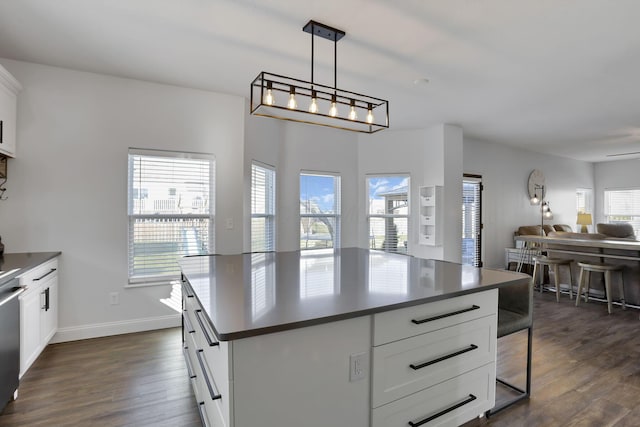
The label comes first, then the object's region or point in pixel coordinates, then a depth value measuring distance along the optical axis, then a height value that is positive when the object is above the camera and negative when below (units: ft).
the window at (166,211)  12.00 +0.22
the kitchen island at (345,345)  4.01 -1.80
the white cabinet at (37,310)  8.00 -2.49
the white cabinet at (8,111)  9.31 +3.07
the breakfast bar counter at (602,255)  14.75 -1.80
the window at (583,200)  29.81 +1.49
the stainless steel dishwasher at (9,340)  6.56 -2.51
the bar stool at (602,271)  14.37 -2.58
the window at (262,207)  14.94 +0.45
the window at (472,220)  21.29 -0.21
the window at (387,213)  19.17 +0.22
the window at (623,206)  28.58 +0.90
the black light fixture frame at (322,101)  7.99 +4.77
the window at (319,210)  17.60 +0.36
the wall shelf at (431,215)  17.63 +0.09
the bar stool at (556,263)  16.22 -2.34
